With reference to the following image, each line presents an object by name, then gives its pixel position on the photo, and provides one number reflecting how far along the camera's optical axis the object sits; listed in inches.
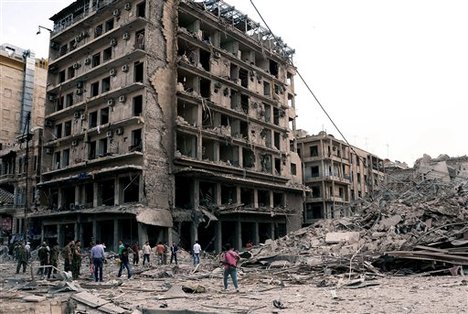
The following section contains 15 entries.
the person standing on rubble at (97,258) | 658.2
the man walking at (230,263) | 534.9
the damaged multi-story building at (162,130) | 1293.1
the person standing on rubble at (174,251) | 991.6
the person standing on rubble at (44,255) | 736.3
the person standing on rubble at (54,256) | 728.9
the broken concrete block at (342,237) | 820.0
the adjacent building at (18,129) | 1700.3
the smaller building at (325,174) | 2199.8
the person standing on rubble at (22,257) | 817.5
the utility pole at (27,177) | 1576.5
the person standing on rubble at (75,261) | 694.5
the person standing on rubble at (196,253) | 898.7
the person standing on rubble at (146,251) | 944.3
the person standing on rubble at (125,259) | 718.5
